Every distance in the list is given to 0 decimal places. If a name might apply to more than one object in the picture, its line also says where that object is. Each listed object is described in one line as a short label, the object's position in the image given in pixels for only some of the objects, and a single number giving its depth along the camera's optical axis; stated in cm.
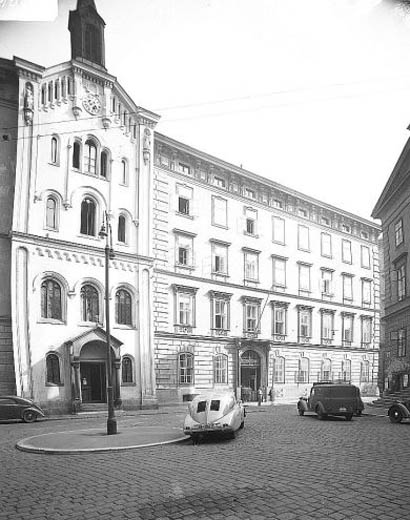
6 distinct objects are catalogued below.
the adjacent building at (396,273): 2829
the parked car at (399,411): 1925
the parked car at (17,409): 2327
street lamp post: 1670
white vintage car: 1465
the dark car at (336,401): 2169
